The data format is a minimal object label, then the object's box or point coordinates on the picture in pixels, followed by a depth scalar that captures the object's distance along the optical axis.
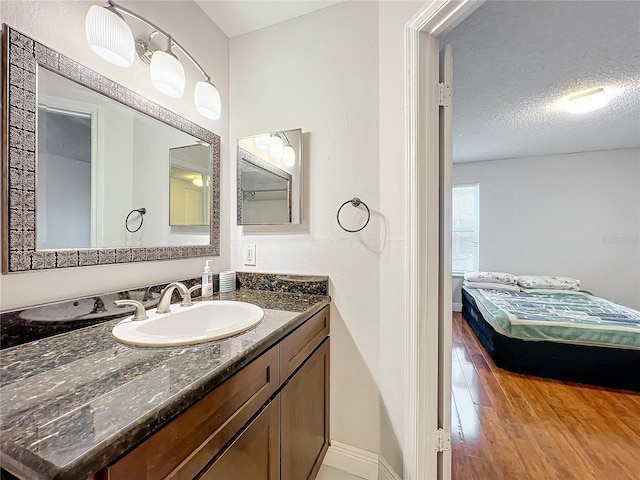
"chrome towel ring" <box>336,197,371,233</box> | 1.33
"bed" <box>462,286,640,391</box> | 2.15
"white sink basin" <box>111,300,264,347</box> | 0.77
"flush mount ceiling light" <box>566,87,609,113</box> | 2.26
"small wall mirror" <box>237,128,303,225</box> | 1.48
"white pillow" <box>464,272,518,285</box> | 3.81
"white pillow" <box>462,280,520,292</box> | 3.72
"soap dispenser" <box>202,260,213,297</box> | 1.38
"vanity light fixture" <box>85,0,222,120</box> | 0.93
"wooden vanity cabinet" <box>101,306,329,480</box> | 0.52
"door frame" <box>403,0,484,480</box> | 1.07
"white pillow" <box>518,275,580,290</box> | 3.65
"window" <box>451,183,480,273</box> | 4.54
